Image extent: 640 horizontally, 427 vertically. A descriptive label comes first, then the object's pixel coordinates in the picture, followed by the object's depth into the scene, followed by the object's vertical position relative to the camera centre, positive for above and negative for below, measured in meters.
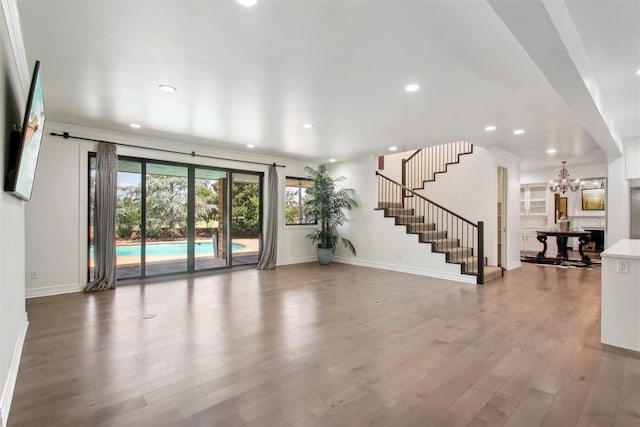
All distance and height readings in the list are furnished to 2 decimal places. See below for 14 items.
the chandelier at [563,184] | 7.04 +0.65
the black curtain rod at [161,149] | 4.92 +1.19
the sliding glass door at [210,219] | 6.53 -0.14
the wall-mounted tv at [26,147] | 2.15 +0.49
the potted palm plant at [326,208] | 7.80 +0.11
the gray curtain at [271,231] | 7.32 -0.44
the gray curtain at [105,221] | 5.16 -0.14
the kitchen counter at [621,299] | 3.00 -0.85
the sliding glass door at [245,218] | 7.10 -0.12
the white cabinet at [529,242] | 11.03 -1.04
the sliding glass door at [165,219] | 5.93 -0.13
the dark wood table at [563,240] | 8.00 -0.75
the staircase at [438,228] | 6.04 -0.35
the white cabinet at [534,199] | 11.20 +0.47
